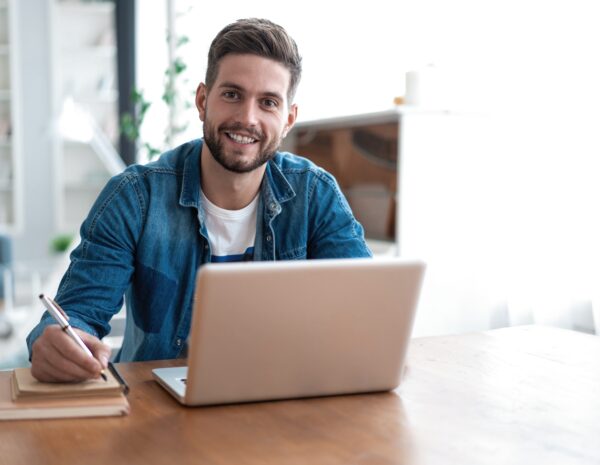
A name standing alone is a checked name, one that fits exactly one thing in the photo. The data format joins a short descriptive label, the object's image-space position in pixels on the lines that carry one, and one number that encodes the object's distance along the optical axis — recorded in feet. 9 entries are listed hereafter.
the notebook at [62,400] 3.43
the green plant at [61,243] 22.58
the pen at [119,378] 3.73
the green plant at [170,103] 13.08
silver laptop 3.33
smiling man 5.15
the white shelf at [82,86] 22.36
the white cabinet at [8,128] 22.24
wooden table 3.06
